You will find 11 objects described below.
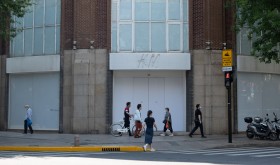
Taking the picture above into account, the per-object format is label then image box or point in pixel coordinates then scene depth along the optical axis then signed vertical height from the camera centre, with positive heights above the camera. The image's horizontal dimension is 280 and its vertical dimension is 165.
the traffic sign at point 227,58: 22.47 +1.49
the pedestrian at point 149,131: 19.38 -1.79
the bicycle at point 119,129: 25.62 -2.28
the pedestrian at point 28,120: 27.86 -1.89
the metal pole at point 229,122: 21.89 -1.61
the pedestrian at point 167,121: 25.77 -1.80
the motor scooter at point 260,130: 23.58 -2.11
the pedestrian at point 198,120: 24.91 -1.69
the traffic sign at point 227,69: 22.38 +0.96
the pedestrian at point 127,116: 25.62 -1.55
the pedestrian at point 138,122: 24.78 -1.81
